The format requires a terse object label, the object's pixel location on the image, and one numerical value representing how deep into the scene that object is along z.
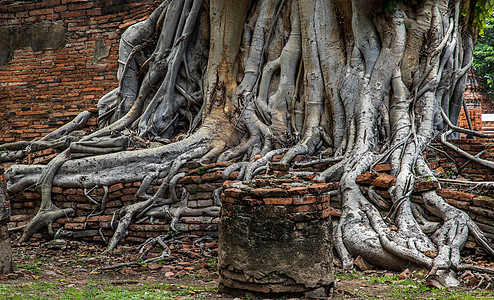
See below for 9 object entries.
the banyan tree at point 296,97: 5.45
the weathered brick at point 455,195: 4.47
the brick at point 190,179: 5.73
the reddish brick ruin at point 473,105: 12.09
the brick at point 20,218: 6.23
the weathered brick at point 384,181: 4.80
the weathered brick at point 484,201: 4.28
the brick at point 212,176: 5.64
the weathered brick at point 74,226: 5.81
